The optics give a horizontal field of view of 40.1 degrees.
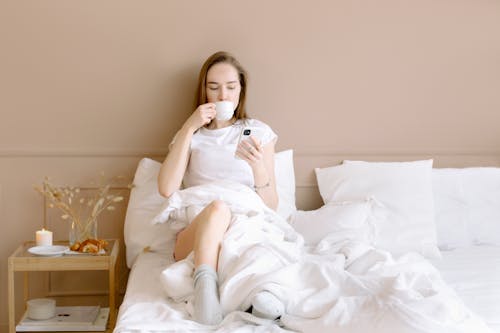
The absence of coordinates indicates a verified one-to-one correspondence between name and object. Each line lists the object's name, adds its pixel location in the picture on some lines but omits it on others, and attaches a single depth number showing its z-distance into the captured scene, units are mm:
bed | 1825
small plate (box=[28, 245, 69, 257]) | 2621
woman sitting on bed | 2387
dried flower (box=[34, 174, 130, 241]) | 2809
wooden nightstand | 2580
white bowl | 2658
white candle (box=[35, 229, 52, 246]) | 2720
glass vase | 2783
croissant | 2652
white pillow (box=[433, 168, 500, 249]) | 2961
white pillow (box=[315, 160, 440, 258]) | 2830
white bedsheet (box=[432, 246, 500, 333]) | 2146
